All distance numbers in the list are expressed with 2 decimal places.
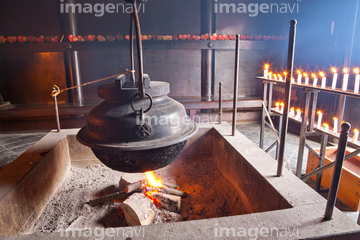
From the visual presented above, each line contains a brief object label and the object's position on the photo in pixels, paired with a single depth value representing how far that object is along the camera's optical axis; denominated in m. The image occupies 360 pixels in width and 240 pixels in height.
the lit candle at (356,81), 2.92
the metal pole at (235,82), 2.64
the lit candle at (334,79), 3.37
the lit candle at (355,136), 3.04
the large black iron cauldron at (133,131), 1.65
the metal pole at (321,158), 3.41
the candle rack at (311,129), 3.40
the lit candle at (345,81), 3.13
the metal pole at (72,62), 6.55
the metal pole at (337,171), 1.39
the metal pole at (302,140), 3.46
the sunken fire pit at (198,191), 1.51
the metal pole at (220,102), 3.63
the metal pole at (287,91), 1.78
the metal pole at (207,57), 7.02
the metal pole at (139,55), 1.47
